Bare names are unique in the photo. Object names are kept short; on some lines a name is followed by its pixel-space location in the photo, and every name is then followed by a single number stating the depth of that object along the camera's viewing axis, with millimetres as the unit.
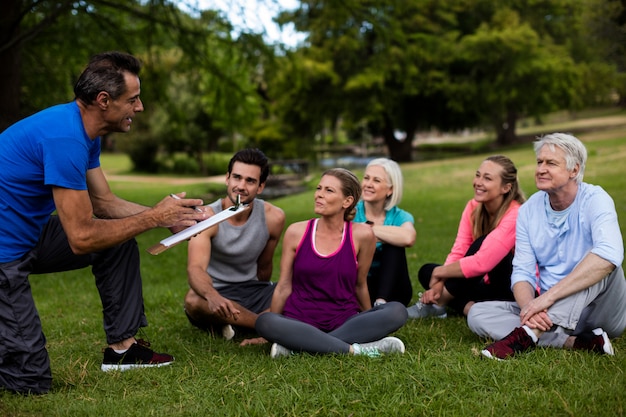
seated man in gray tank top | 4566
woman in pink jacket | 4875
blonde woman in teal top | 5102
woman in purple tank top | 4098
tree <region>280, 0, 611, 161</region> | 28562
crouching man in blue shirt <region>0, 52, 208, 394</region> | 3502
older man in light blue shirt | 3984
